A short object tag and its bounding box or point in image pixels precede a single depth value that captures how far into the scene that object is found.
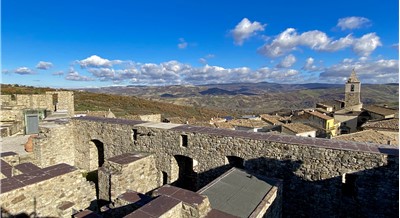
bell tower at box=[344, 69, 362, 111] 40.16
